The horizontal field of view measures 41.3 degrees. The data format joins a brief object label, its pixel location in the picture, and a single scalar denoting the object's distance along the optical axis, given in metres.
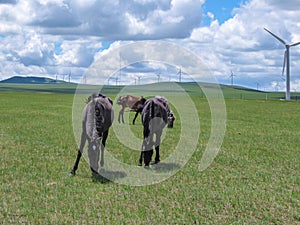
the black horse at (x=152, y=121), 11.03
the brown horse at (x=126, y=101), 27.97
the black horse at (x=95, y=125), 9.70
